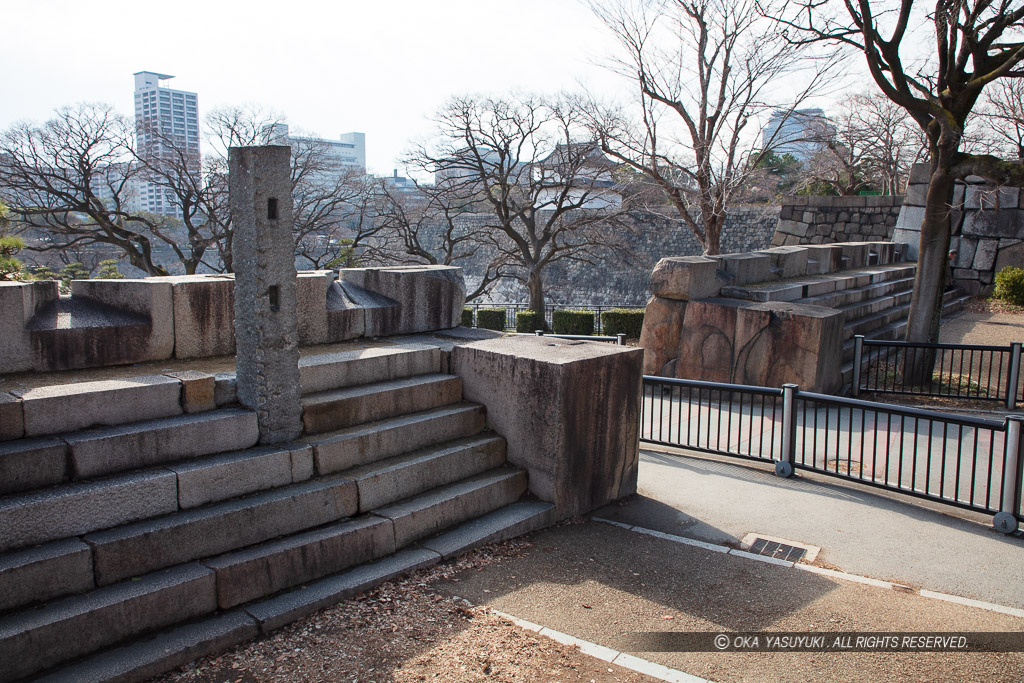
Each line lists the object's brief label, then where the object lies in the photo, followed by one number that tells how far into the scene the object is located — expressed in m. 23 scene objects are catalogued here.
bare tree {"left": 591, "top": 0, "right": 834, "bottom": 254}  18.83
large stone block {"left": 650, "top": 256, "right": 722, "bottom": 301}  10.51
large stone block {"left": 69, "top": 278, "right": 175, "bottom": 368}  4.91
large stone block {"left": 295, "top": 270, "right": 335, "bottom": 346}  5.85
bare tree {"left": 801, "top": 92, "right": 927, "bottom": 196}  34.19
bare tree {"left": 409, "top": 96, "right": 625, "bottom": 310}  22.59
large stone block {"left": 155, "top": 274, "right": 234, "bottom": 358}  5.17
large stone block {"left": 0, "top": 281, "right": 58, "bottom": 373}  4.34
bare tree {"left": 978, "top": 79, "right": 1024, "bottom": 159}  25.50
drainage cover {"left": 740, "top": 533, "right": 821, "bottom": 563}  4.91
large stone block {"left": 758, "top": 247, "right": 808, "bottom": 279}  13.01
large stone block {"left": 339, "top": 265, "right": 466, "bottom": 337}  6.46
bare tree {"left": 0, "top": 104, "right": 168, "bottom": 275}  20.45
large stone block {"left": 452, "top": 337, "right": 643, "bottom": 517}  5.21
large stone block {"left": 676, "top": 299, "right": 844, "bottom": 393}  9.55
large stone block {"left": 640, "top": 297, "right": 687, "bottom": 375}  10.80
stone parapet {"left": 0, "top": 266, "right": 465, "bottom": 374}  4.49
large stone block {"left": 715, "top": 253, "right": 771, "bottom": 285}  11.60
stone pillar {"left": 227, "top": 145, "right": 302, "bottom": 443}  4.33
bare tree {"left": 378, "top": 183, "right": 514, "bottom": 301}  24.80
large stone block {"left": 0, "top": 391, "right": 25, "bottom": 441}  3.72
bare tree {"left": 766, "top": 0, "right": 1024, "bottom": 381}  10.02
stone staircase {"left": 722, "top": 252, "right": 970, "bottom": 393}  11.17
